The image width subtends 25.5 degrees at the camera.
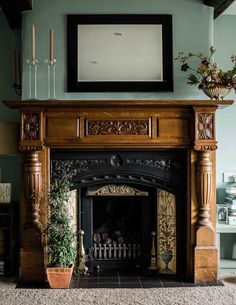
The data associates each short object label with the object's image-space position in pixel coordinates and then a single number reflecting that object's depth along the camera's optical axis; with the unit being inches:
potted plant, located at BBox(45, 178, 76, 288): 166.7
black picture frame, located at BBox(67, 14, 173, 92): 176.9
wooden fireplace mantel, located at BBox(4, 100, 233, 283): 170.9
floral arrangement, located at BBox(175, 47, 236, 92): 169.5
